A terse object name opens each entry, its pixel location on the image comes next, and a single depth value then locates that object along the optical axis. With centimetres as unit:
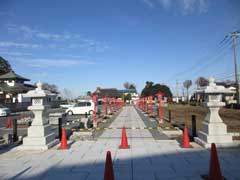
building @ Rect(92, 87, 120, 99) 8454
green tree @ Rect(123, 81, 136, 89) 11183
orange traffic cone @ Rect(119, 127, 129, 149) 681
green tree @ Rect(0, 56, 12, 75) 5542
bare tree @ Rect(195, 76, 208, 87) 6976
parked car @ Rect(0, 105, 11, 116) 2353
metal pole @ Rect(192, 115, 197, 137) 818
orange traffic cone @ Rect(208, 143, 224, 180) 379
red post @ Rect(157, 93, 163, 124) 1558
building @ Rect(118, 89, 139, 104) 9179
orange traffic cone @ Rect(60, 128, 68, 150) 680
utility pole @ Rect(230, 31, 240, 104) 2698
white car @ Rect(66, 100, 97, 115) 2381
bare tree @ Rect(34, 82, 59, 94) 7313
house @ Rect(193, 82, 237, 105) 4494
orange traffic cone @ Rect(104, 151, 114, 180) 347
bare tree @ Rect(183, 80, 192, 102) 7592
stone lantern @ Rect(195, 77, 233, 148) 655
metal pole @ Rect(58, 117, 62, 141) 865
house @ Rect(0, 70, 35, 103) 3819
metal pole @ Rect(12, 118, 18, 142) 826
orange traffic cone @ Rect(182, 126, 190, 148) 671
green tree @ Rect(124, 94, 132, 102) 8021
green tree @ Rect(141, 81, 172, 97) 7572
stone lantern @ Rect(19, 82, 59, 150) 682
